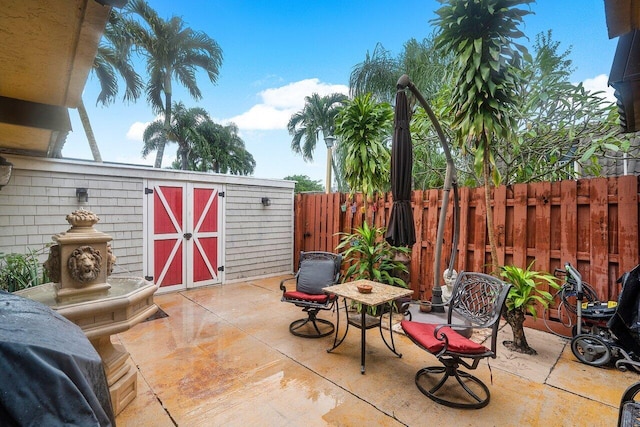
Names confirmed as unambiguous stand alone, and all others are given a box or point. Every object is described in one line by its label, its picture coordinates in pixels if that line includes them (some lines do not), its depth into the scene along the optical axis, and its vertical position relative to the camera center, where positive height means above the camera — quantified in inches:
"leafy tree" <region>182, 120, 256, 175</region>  682.8 +151.4
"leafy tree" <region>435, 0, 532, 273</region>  127.5 +67.6
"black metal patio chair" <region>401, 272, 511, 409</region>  85.2 -39.0
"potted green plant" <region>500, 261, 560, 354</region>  116.4 -35.0
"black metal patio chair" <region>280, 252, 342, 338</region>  135.0 -39.2
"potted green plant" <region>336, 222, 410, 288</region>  161.0 -27.4
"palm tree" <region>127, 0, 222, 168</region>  440.1 +249.5
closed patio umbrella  116.6 +10.2
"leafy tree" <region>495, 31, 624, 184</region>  172.9 +58.5
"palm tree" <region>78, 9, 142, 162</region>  347.3 +185.5
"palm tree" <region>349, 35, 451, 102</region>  391.2 +211.7
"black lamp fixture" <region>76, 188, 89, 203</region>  175.8 +9.9
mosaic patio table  106.0 -31.8
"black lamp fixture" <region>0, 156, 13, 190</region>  131.0 +18.1
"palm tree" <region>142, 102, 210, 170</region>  629.8 +177.4
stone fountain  77.8 -24.2
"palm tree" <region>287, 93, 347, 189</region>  564.7 +181.3
